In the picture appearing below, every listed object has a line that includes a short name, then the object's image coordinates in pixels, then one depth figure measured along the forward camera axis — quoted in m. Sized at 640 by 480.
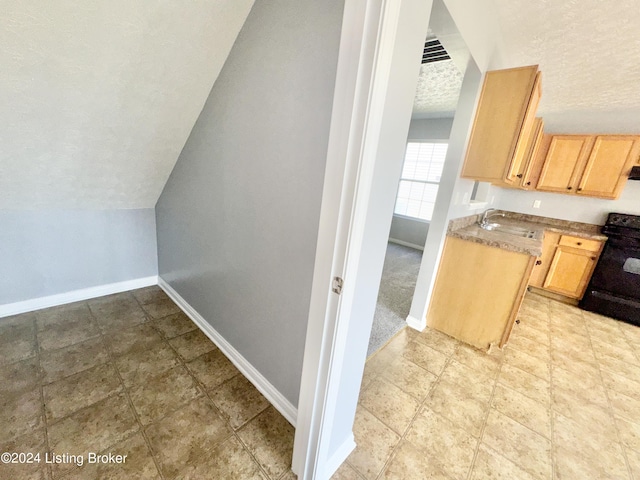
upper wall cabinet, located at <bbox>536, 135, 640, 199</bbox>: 2.80
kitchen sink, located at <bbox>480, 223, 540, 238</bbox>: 2.48
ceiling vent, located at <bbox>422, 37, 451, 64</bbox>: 2.05
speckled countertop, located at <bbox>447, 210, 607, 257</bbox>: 1.86
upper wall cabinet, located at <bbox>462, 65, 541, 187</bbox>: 1.65
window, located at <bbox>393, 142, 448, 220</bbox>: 4.66
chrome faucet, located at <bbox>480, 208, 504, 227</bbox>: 2.59
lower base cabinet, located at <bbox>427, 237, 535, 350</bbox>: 1.87
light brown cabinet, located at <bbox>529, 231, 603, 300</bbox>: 2.94
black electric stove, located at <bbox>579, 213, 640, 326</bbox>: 2.67
